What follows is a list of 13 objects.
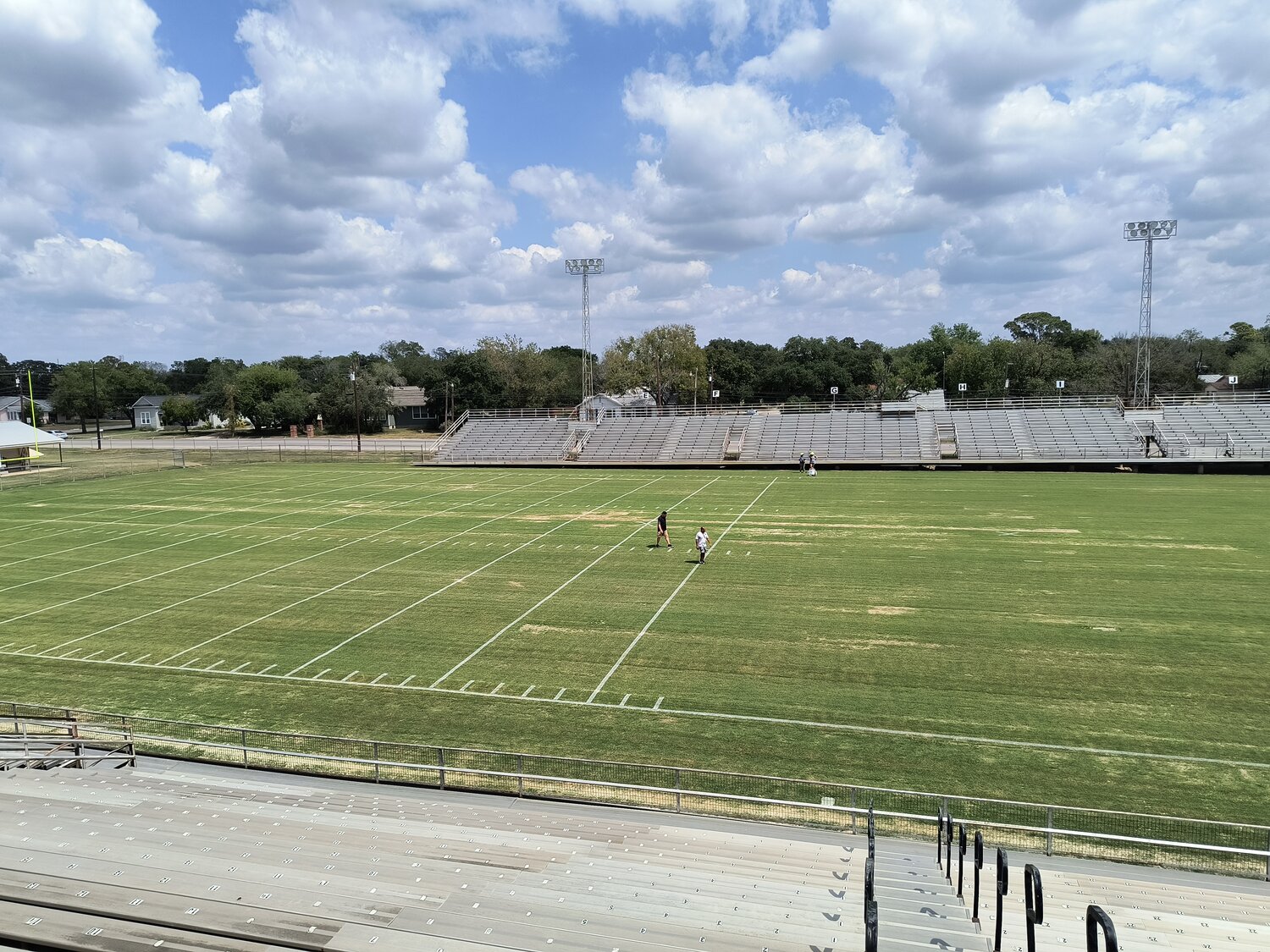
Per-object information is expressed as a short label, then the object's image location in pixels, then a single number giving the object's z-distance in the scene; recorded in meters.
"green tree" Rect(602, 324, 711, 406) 98.31
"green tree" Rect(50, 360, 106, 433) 115.56
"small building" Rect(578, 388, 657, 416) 74.28
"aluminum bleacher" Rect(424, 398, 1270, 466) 54.12
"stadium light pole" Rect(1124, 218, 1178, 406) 60.64
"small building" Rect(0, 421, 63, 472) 61.47
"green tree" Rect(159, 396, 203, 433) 112.19
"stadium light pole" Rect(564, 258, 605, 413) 71.71
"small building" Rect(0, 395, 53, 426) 105.38
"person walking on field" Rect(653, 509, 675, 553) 28.80
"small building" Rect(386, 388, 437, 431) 110.31
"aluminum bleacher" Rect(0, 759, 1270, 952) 7.12
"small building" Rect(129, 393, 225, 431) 125.88
